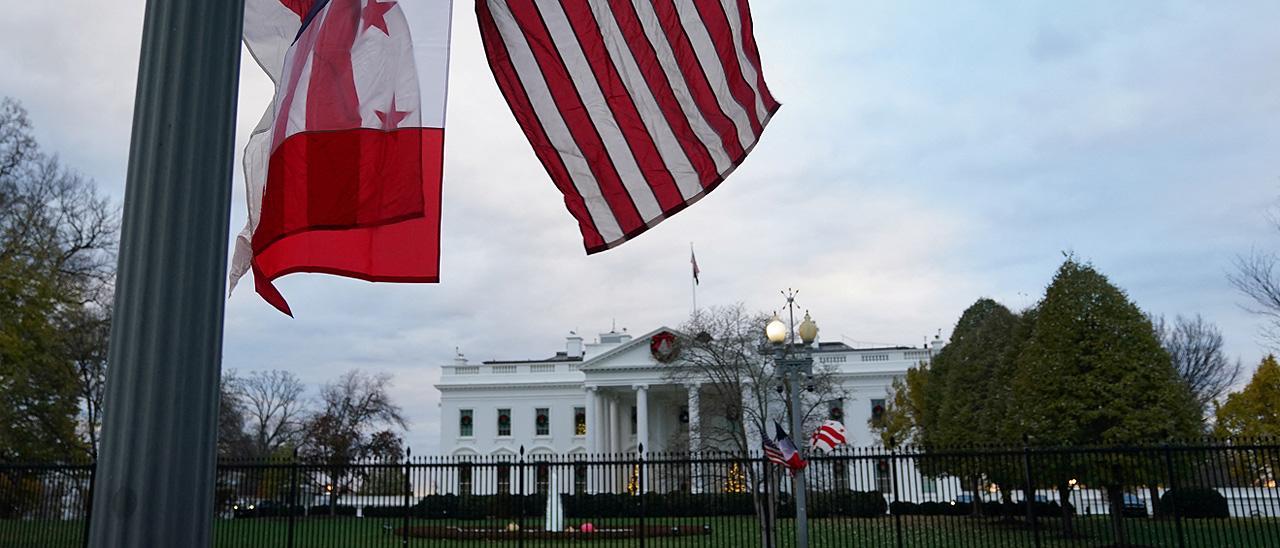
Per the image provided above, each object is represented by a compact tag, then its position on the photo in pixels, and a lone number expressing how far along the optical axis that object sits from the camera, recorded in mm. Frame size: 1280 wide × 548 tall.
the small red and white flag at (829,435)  20125
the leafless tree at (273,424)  75394
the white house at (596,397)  66812
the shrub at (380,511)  28953
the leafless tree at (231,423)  55744
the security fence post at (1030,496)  16031
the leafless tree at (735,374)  48188
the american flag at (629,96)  5109
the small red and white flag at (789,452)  16031
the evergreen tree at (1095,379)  23203
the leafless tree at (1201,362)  63000
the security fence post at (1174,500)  14555
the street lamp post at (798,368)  16031
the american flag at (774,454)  16547
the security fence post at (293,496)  16891
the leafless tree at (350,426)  66312
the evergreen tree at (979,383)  29578
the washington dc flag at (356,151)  3705
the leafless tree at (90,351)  36438
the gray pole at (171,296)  2293
